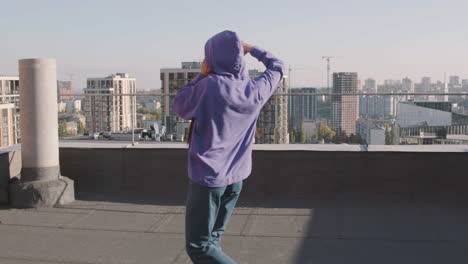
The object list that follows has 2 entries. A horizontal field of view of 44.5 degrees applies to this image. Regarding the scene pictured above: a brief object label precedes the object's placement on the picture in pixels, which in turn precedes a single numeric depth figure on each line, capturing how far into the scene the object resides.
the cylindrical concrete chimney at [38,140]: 6.79
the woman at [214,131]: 3.18
